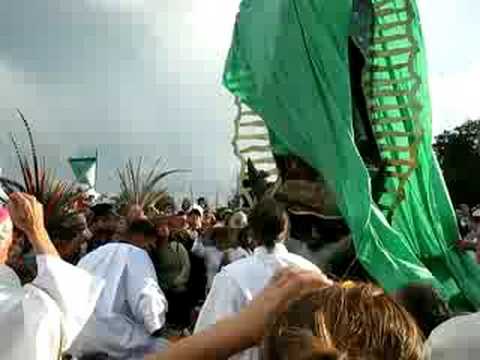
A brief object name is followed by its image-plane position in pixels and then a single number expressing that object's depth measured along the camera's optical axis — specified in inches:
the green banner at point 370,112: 173.6
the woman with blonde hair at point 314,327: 51.0
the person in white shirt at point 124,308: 186.7
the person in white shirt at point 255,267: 136.6
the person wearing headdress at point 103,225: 273.6
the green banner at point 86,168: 633.9
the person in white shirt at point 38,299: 96.6
